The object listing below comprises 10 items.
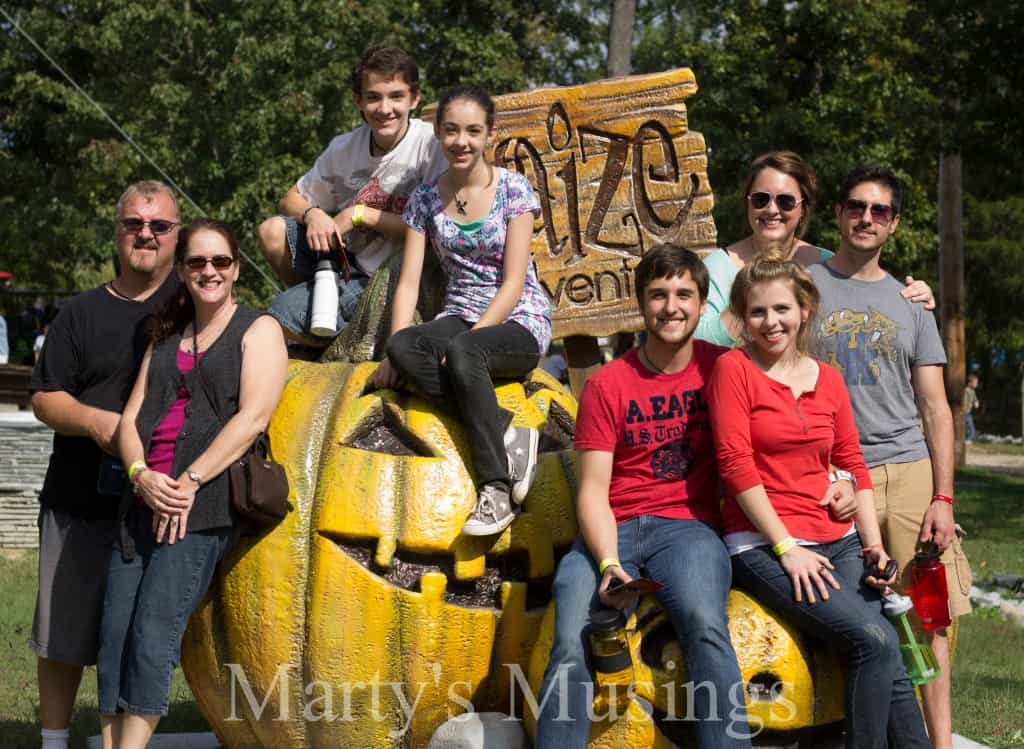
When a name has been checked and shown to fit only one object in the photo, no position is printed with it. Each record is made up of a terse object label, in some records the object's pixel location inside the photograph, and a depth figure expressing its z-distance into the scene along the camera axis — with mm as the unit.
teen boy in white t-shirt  4832
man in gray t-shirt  4477
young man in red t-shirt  3689
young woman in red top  3760
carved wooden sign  5859
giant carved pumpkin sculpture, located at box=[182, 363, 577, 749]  4105
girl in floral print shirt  4164
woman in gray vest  3957
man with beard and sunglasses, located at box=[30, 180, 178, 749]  4508
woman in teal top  4527
